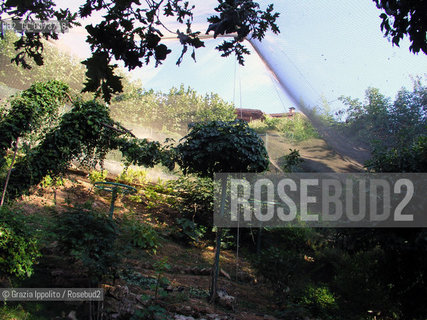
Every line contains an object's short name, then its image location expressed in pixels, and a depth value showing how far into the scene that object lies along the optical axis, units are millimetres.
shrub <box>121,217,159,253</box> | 4771
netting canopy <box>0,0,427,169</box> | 3023
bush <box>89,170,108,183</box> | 6152
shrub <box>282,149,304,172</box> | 4728
